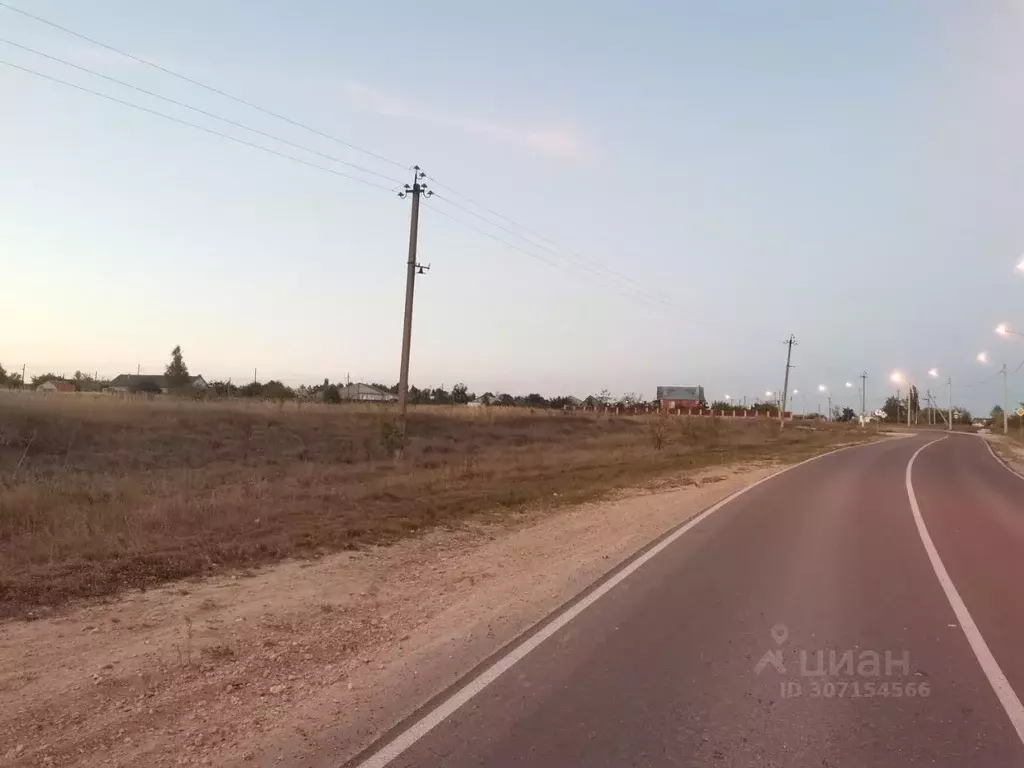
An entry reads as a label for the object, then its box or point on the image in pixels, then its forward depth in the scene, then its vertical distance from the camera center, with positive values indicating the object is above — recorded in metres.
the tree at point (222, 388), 69.96 +0.36
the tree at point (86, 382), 93.59 +0.23
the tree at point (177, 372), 98.50 +2.39
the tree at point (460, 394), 120.09 +1.91
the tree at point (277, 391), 81.31 +0.53
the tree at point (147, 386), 94.98 +0.25
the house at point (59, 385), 85.53 -0.28
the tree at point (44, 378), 97.32 +0.49
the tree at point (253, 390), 83.26 +0.44
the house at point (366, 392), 123.75 +1.52
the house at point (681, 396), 140.50 +4.44
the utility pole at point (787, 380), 74.50 +4.63
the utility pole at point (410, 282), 25.09 +4.19
